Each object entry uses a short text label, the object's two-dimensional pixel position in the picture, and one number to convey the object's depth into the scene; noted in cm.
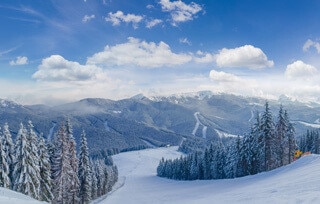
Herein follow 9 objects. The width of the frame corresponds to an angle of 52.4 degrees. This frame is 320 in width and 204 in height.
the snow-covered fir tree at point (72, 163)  5278
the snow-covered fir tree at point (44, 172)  4912
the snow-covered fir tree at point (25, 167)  4438
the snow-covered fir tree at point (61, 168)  5125
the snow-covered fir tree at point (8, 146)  4462
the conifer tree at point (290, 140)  6938
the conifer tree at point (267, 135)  6268
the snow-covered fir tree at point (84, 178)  6060
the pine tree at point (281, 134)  6550
